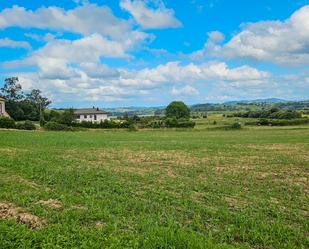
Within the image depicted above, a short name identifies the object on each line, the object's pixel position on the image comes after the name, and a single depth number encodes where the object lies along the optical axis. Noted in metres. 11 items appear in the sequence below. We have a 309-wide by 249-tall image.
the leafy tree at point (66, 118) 73.12
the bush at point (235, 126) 77.75
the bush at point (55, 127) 64.00
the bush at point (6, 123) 58.38
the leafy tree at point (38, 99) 118.75
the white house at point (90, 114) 112.56
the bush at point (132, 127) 71.31
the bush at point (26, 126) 61.25
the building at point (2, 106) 76.84
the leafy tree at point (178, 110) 128.12
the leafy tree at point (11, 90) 106.73
